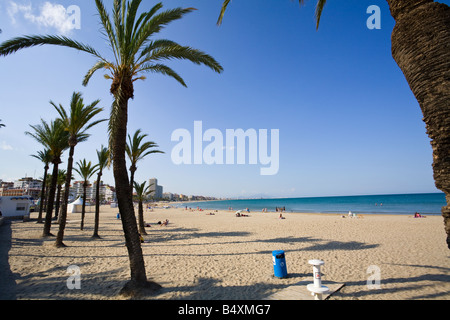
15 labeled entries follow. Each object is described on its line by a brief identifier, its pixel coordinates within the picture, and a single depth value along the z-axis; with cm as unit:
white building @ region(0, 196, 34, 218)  2572
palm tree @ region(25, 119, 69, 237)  1529
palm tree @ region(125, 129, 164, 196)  1611
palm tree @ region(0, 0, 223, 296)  590
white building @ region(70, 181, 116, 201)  14973
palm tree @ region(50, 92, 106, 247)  1200
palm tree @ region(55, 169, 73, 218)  2652
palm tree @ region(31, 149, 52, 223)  2128
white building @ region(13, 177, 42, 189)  12280
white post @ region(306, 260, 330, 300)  500
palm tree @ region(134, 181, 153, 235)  1809
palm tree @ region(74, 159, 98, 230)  1819
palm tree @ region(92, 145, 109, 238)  1693
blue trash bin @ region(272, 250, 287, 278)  688
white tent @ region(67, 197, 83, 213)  3738
